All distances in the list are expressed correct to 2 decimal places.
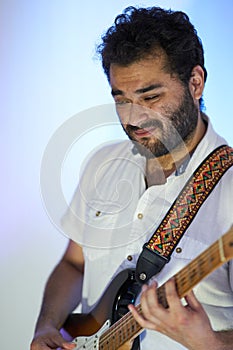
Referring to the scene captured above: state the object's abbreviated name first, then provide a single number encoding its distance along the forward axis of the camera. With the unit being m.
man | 1.99
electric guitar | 1.94
